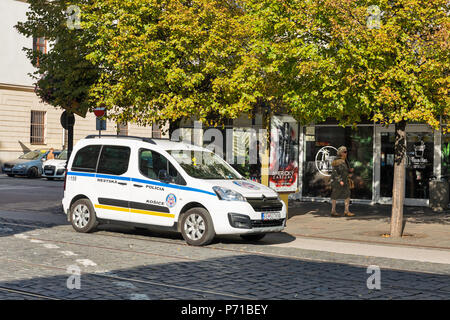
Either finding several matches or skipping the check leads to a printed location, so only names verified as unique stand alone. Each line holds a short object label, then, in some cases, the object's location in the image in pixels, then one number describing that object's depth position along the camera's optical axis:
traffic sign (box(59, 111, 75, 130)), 17.58
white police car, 11.37
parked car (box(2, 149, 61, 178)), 35.38
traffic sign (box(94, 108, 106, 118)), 17.33
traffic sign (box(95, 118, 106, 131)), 20.08
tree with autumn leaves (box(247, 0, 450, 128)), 11.97
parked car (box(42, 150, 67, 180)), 33.56
